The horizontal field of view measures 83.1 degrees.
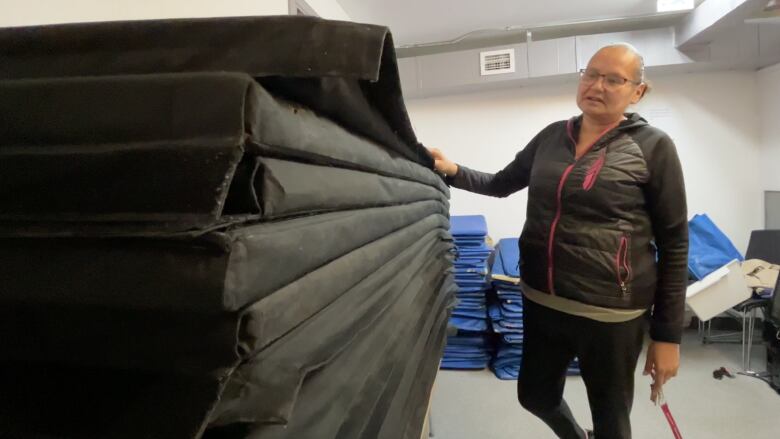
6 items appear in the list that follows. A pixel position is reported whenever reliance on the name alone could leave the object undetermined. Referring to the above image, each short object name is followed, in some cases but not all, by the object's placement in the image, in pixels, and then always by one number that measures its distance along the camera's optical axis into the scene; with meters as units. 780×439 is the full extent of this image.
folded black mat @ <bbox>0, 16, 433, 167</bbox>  0.30
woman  1.23
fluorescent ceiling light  2.45
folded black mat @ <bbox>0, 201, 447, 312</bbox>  0.24
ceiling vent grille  3.12
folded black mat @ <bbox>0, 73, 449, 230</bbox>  0.24
